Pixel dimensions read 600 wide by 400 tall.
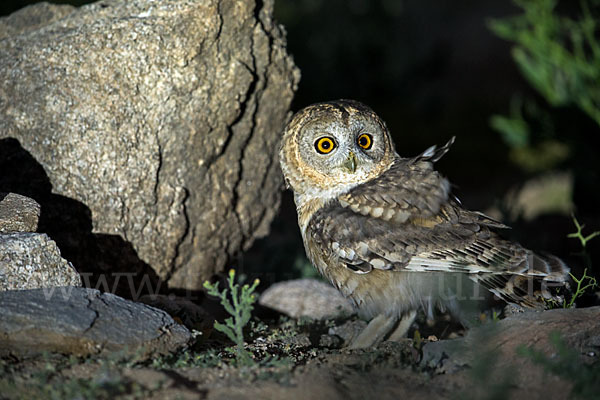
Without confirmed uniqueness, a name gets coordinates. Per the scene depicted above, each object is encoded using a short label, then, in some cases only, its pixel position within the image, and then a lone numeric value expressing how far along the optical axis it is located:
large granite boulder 7.92
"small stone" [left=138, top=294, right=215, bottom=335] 7.70
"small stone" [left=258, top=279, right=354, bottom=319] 9.20
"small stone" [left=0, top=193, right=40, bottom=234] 6.86
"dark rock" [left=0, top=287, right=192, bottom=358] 5.64
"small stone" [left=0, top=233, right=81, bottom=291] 6.24
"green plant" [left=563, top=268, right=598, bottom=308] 7.09
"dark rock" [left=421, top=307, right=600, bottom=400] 5.35
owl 6.87
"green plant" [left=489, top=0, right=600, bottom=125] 14.16
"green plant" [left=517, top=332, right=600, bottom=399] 4.93
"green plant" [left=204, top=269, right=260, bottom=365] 5.89
